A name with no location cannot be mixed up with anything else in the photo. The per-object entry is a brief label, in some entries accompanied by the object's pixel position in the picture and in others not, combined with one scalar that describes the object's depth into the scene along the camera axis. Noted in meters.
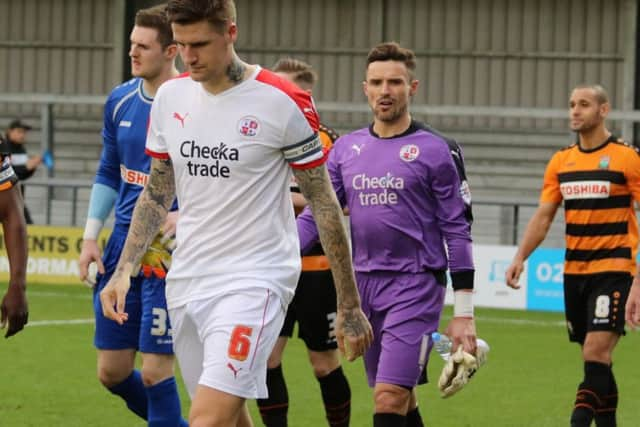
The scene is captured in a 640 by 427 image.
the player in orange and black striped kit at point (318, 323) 16.17
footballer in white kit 10.66
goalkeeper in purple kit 13.44
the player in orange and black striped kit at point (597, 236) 17.11
